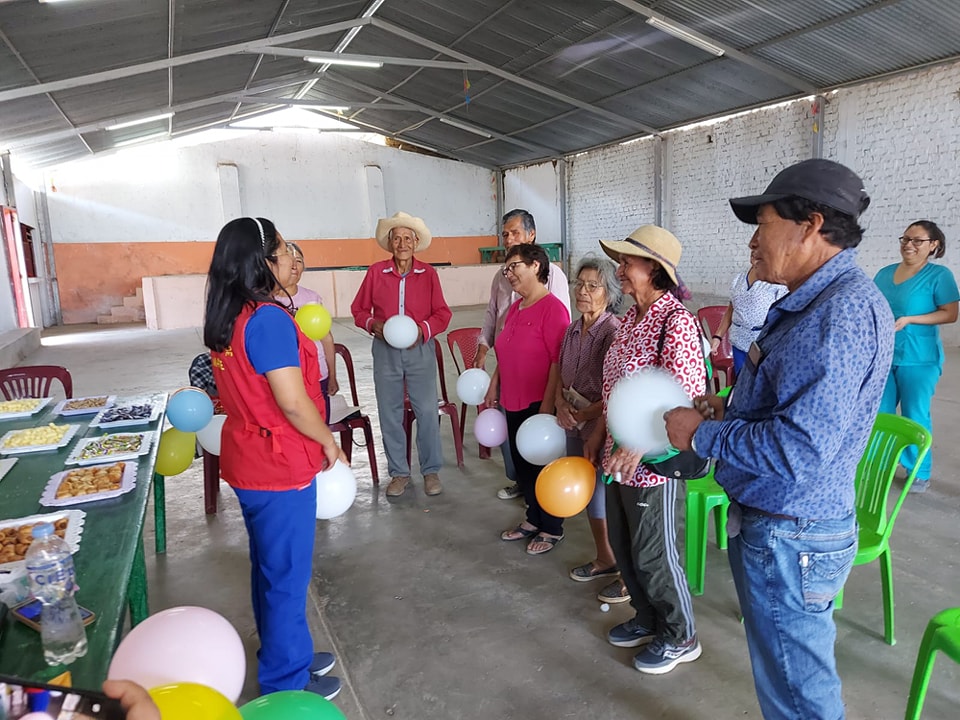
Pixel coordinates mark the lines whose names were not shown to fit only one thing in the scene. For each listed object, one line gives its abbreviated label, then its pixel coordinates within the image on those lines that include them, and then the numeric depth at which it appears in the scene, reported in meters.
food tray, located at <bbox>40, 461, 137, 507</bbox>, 1.75
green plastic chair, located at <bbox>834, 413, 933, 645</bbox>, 1.95
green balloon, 1.06
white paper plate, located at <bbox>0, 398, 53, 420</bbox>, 2.67
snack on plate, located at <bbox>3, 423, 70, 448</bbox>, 2.24
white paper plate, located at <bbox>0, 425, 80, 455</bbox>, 2.16
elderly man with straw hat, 3.41
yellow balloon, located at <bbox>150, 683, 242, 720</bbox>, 0.91
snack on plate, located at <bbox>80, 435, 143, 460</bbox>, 2.15
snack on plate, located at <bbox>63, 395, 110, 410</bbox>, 2.80
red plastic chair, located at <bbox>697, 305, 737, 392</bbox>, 4.14
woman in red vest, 1.61
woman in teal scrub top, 3.18
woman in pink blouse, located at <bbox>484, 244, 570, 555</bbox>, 2.64
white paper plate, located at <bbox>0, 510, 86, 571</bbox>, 1.52
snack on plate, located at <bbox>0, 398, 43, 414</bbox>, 2.74
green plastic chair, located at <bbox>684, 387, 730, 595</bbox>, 2.32
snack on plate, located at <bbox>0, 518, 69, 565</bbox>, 1.41
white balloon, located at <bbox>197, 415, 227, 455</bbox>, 2.76
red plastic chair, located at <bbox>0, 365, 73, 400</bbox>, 3.36
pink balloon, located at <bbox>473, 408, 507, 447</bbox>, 3.07
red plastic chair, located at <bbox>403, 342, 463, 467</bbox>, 3.80
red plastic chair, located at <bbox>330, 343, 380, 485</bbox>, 3.41
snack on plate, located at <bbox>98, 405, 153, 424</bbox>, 2.63
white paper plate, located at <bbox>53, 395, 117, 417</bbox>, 2.73
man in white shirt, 3.11
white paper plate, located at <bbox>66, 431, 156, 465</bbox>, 2.09
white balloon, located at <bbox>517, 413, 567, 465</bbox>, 2.43
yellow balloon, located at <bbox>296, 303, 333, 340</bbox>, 3.06
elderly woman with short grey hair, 2.31
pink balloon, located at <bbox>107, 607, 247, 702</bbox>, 1.13
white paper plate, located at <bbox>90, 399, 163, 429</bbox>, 2.54
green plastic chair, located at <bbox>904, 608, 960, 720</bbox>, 1.43
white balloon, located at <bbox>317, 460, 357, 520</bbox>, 2.14
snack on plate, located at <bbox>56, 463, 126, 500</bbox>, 1.81
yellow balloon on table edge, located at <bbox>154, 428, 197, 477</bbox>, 2.71
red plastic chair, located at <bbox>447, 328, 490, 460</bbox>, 4.57
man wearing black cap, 1.10
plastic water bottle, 1.12
